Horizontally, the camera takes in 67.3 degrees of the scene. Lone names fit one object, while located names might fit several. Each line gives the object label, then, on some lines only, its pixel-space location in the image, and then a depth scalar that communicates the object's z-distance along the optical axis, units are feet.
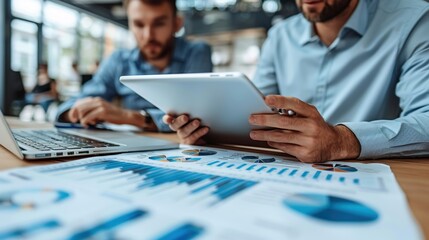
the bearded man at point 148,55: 4.25
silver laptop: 1.55
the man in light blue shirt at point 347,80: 1.73
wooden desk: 0.98
